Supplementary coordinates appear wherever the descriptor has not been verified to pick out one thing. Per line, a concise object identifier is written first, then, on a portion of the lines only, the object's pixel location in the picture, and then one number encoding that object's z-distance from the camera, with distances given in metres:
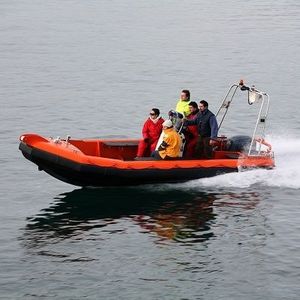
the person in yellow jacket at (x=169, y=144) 26.28
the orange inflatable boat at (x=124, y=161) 25.78
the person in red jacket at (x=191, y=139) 27.14
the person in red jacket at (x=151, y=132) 26.89
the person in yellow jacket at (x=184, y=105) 27.77
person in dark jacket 26.98
